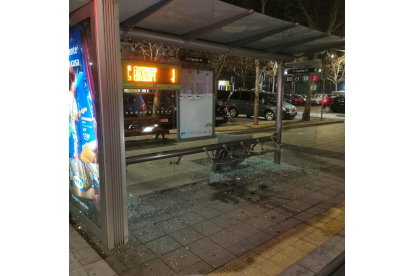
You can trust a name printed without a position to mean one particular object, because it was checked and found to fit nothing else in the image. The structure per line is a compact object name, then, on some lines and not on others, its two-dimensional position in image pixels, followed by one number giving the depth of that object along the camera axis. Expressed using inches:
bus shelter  120.4
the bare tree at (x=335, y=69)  1254.8
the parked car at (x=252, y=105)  724.7
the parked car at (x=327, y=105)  998.4
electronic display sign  169.0
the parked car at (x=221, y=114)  574.7
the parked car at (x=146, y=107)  416.8
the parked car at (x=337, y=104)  951.6
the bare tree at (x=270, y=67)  929.8
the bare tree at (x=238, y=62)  910.4
